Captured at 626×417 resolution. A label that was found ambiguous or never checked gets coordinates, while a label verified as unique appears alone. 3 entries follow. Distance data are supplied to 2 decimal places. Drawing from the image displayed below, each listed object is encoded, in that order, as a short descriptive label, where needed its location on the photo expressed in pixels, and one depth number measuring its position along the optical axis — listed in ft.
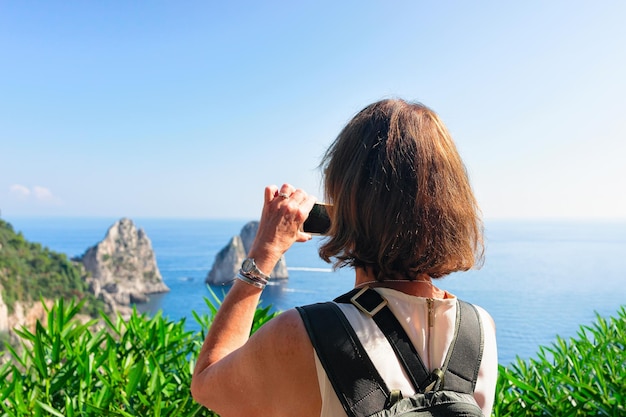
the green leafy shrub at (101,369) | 4.06
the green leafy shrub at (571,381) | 4.75
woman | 2.05
